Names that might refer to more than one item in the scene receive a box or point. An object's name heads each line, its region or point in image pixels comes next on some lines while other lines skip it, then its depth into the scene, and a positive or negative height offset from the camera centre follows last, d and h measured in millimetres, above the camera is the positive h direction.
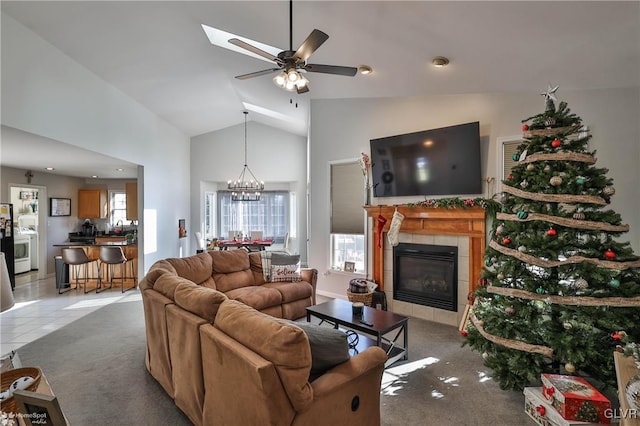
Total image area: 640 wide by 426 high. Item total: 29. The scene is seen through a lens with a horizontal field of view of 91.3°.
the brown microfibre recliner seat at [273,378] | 1469 -880
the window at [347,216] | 5293 -82
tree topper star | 2469 +921
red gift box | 1966 -1228
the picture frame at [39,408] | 944 -602
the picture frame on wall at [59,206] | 7156 +130
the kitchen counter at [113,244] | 6276 -666
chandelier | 8000 +675
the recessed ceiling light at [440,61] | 3406 +1657
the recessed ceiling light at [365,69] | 3932 +1817
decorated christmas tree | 2166 -458
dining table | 7840 -820
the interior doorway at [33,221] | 6855 -199
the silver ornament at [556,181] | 2301 +220
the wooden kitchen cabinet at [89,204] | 8008 +204
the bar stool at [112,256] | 5703 -810
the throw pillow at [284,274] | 4500 -904
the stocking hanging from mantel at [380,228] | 4803 -263
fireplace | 4324 -936
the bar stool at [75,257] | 5637 -817
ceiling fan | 2443 +1288
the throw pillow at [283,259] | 4570 -702
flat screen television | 4074 +685
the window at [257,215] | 9414 -108
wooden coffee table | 2873 -1071
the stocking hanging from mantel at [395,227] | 4590 -236
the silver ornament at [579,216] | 2250 -40
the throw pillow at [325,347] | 1725 -771
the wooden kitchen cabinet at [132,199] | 7164 +295
